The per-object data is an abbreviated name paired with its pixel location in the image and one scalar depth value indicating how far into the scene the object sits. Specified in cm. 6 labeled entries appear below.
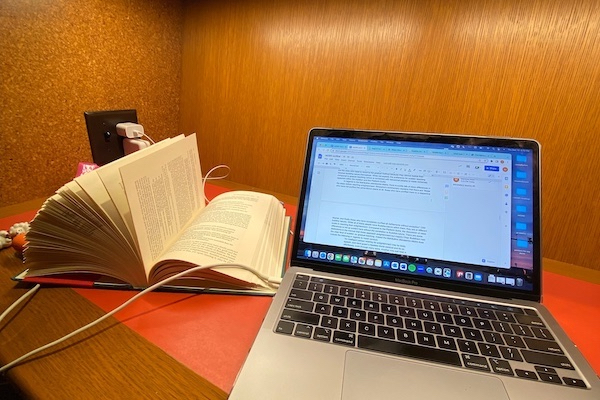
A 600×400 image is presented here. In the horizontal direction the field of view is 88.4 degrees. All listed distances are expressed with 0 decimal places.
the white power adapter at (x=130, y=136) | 80
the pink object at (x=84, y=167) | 71
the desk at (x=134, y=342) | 30
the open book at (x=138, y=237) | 41
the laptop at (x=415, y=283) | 31
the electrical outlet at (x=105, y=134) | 74
